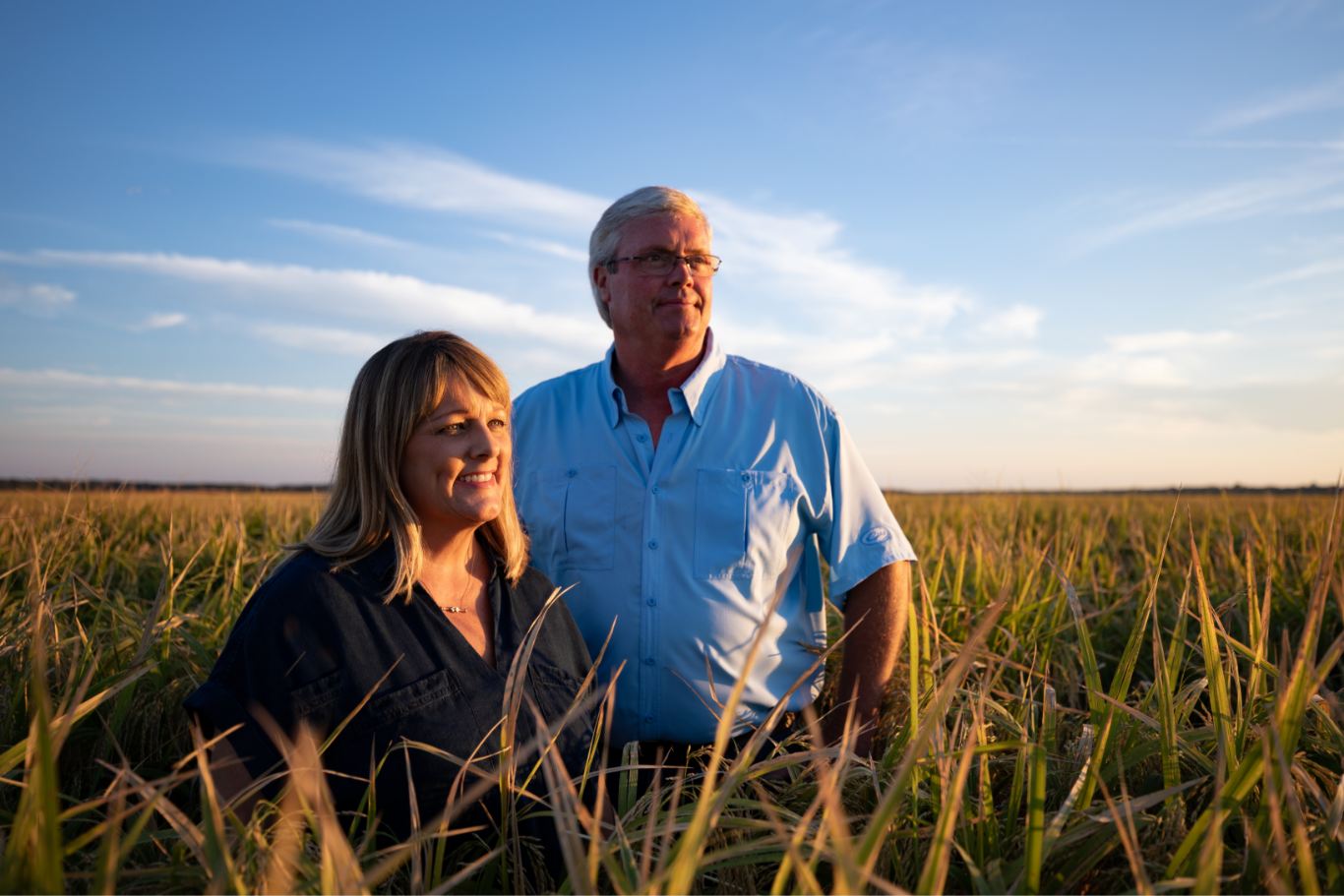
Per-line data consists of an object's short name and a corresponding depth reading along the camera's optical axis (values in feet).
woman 2.76
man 3.92
